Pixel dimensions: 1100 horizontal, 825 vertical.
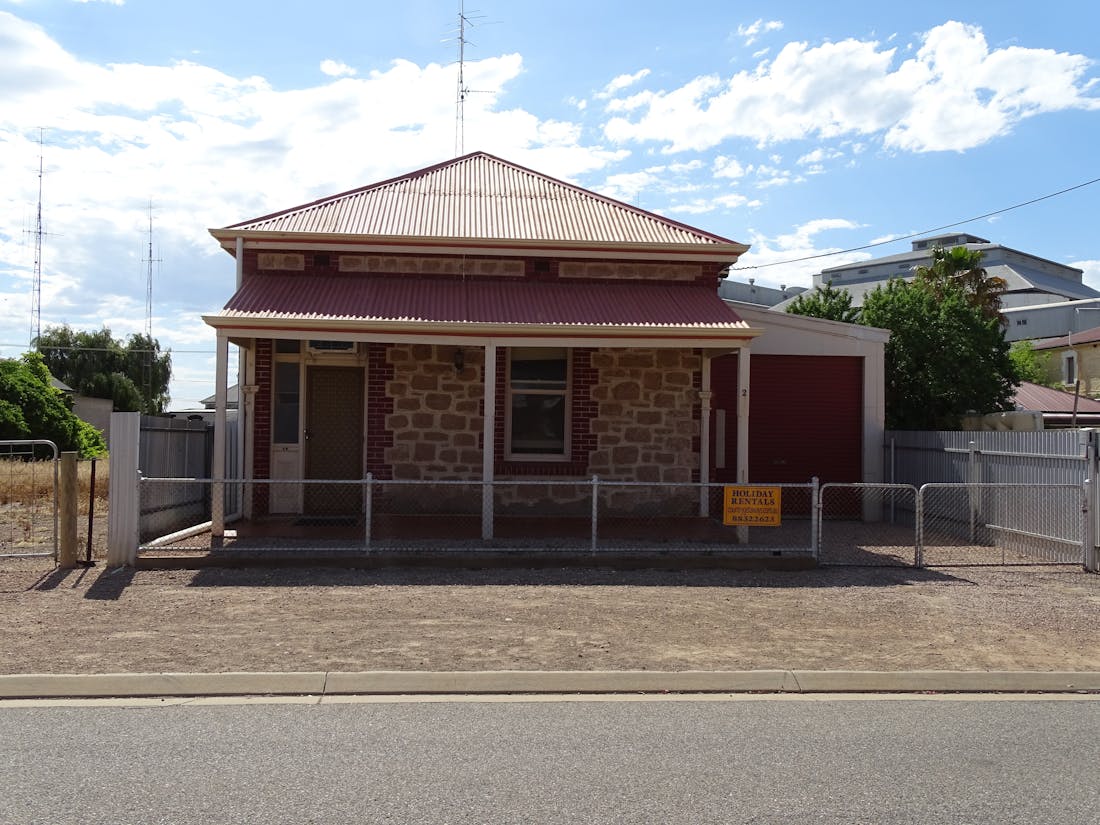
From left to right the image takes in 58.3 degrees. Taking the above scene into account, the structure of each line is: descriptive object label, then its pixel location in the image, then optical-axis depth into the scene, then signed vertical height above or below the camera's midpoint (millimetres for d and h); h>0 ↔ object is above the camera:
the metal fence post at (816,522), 10875 -1062
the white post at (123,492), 10523 -781
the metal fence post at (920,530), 11367 -1152
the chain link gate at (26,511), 11719 -1470
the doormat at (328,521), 13375 -1369
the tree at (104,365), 54812 +3079
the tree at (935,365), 20281 +1372
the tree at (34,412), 27094 +172
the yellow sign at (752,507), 11414 -916
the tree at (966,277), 33719 +5406
